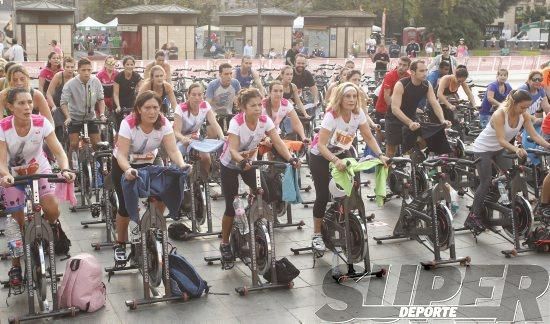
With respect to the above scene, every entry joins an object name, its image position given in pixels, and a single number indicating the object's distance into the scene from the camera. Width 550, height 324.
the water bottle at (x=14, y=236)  6.91
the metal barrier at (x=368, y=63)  29.15
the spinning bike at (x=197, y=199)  9.42
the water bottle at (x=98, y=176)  10.09
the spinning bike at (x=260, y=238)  7.48
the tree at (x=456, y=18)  64.12
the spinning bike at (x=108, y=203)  8.88
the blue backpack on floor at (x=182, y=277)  7.24
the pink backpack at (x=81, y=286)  6.89
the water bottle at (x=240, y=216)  7.77
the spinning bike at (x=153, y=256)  7.08
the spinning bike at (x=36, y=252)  6.66
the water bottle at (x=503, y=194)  9.09
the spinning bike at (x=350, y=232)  7.73
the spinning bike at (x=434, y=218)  8.28
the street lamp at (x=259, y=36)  40.38
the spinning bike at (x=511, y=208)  8.79
